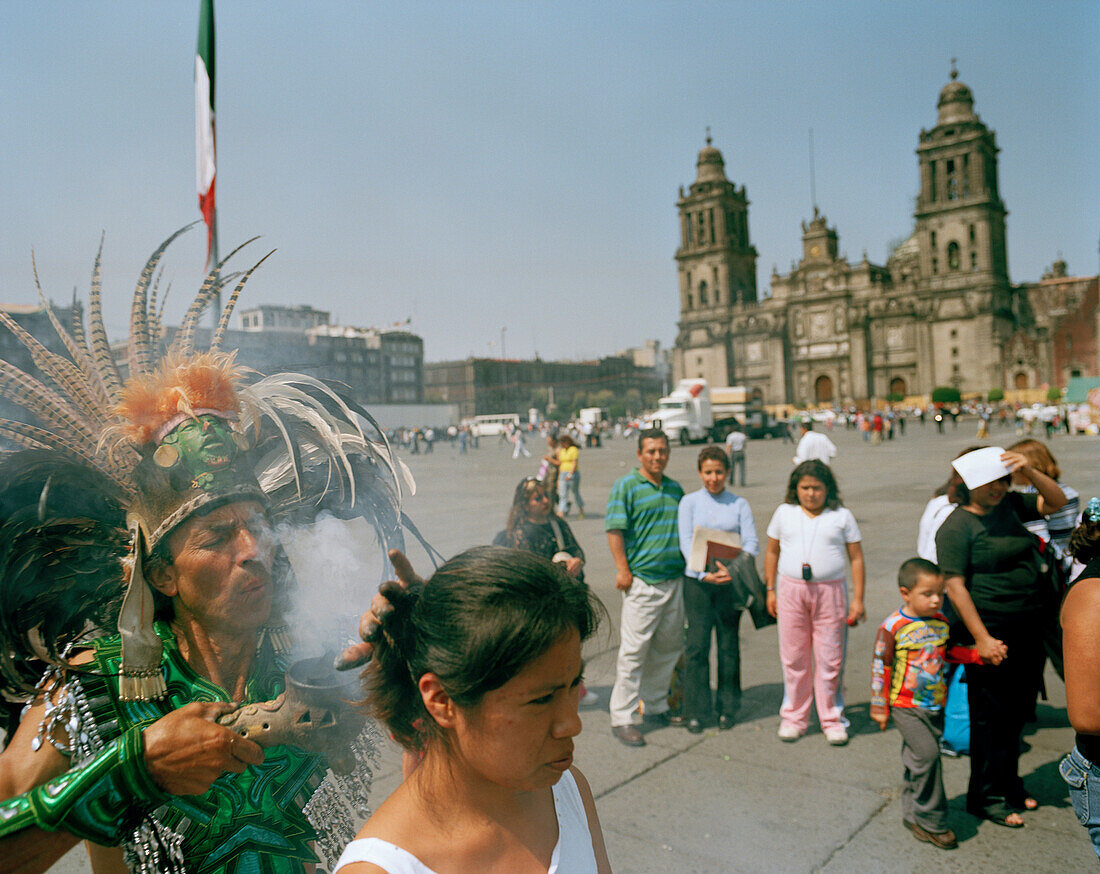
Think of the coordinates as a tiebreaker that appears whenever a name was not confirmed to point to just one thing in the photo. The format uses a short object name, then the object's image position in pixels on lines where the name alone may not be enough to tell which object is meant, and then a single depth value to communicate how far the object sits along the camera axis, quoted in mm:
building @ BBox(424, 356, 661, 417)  41178
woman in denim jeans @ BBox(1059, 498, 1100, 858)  2252
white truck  41656
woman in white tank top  1347
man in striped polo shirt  4934
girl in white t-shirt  4699
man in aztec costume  1481
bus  53500
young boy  3551
